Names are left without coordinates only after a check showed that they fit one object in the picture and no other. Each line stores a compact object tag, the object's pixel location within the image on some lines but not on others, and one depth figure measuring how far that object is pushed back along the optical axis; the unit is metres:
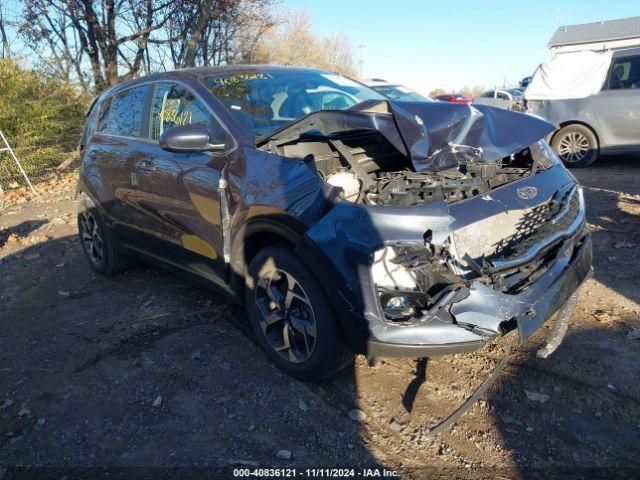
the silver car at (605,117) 8.34
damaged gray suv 2.51
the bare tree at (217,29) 15.40
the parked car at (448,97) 25.05
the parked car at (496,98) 16.30
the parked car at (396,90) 9.93
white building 35.22
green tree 10.80
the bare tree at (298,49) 25.33
